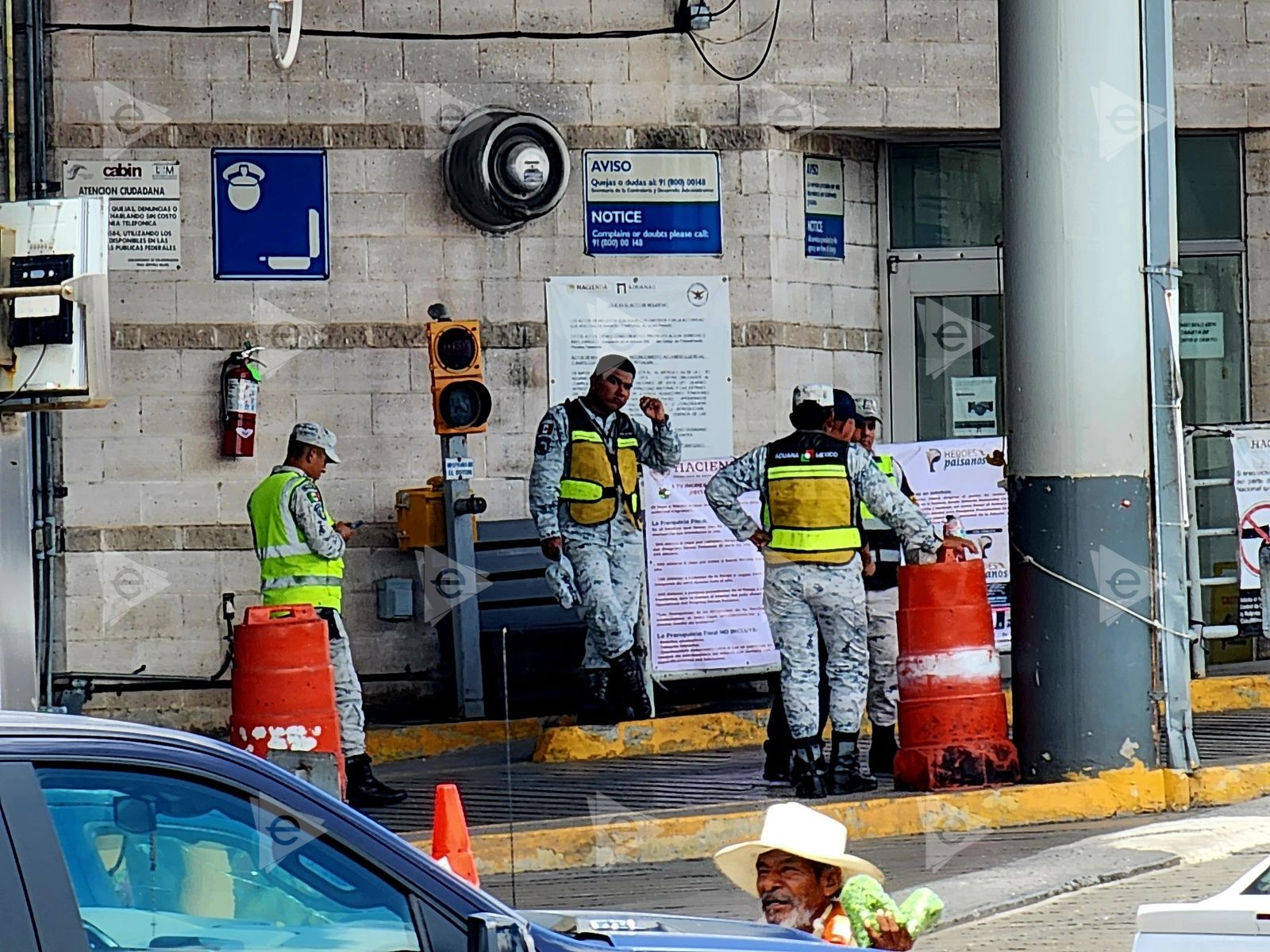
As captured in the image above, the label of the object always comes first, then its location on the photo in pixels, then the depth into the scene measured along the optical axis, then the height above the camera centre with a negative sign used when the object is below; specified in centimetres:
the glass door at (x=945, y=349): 1633 +82
